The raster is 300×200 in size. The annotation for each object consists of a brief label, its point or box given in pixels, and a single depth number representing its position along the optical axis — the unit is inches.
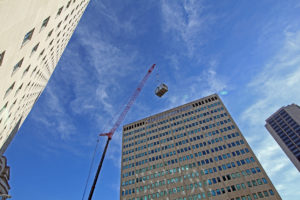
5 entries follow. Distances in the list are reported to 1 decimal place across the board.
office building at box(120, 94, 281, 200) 2271.9
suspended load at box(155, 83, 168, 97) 2433.6
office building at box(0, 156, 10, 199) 1293.4
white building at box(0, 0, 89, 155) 453.4
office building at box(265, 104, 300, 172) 5565.9
